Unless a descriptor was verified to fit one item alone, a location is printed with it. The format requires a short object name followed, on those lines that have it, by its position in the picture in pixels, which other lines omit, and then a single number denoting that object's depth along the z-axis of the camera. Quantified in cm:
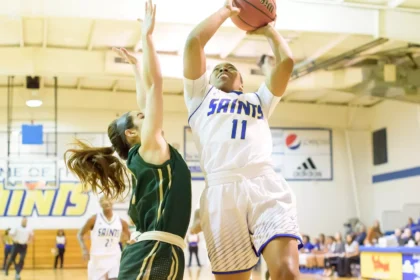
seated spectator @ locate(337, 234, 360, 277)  1694
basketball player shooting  375
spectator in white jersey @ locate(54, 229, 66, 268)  2050
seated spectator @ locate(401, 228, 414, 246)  1445
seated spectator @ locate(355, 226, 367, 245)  1838
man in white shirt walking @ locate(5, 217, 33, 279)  1731
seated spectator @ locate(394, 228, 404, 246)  1448
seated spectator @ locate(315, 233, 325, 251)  1935
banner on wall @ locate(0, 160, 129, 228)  2098
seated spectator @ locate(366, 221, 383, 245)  1769
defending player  342
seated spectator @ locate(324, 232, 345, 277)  1771
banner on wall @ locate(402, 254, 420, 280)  1180
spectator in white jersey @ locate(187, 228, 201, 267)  2078
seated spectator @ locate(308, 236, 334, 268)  1850
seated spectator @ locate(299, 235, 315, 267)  1900
